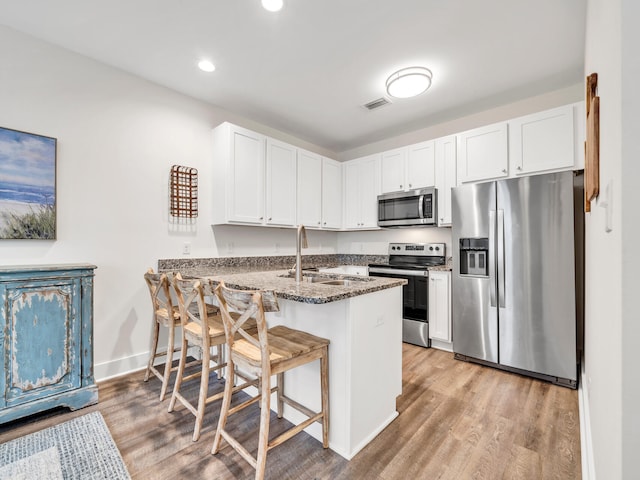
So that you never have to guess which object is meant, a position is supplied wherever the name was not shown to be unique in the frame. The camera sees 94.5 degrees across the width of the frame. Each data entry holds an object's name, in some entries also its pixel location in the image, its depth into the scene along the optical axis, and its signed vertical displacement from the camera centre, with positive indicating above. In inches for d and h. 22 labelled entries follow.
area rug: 60.8 -47.5
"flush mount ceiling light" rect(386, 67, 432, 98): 106.1 +58.8
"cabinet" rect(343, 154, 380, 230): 167.5 +29.9
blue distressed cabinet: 75.5 -26.3
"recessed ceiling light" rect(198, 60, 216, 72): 104.6 +63.7
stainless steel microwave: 142.0 +17.7
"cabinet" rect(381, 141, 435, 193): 145.5 +39.1
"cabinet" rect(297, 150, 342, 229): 159.6 +29.5
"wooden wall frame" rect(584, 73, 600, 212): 44.7 +16.1
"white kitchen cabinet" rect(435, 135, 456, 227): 137.5 +33.0
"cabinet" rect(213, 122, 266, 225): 127.6 +30.0
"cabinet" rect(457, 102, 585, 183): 107.9 +39.1
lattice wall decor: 122.0 +21.3
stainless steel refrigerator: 98.6 -11.3
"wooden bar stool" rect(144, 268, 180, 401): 89.4 -24.1
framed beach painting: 86.3 +17.1
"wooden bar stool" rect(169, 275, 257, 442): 70.6 -23.8
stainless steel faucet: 86.1 -3.4
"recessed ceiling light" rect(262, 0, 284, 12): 78.3 +63.8
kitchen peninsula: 65.9 -25.7
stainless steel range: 136.1 -18.7
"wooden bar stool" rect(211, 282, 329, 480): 57.3 -23.6
